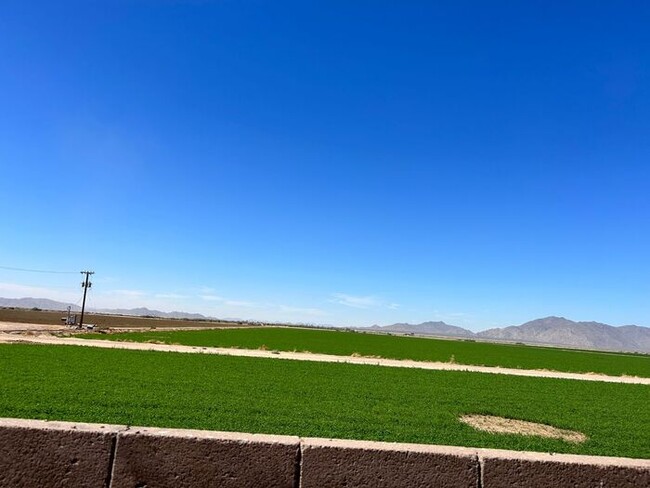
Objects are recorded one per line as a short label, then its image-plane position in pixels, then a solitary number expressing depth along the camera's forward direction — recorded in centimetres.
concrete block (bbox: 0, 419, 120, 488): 476
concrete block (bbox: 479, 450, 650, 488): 496
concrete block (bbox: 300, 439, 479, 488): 490
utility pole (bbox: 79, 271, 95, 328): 6556
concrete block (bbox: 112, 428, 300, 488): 485
